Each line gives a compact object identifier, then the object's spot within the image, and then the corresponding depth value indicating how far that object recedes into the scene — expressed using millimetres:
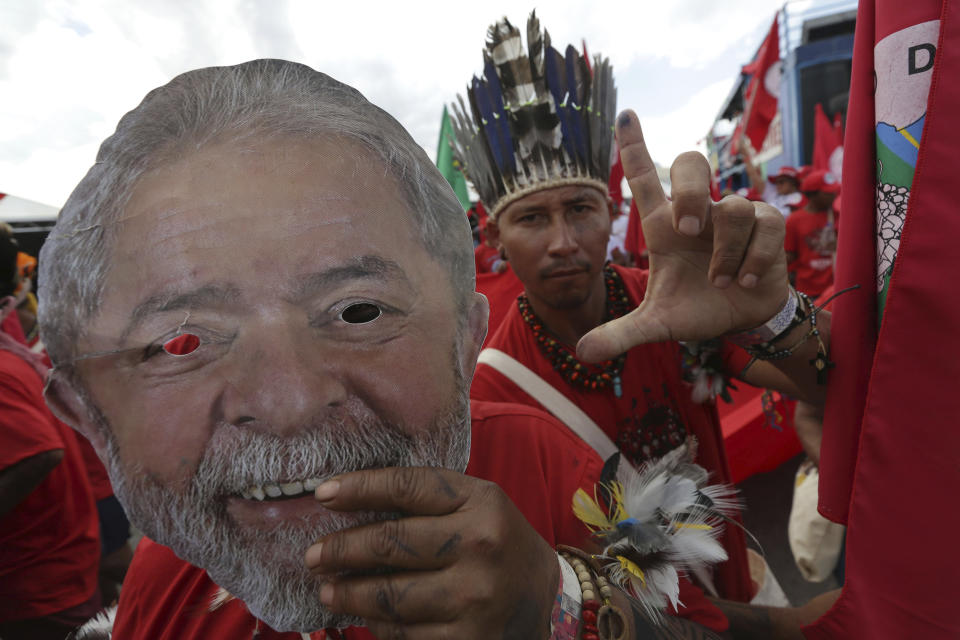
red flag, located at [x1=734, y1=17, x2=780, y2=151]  6465
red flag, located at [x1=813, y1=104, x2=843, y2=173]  6035
